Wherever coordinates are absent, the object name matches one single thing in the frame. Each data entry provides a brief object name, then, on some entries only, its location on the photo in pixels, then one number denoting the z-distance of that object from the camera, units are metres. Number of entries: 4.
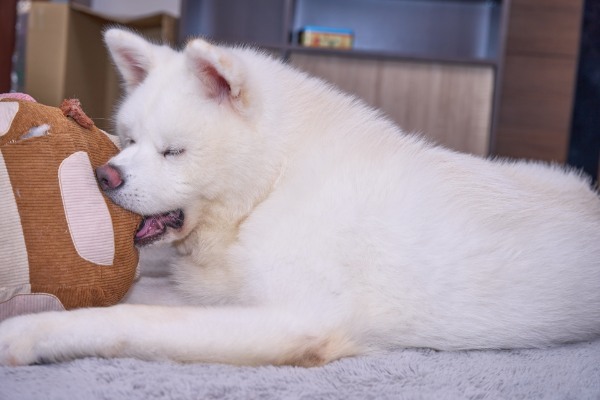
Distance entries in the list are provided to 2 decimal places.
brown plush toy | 1.11
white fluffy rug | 0.96
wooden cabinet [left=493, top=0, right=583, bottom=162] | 4.36
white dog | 1.11
